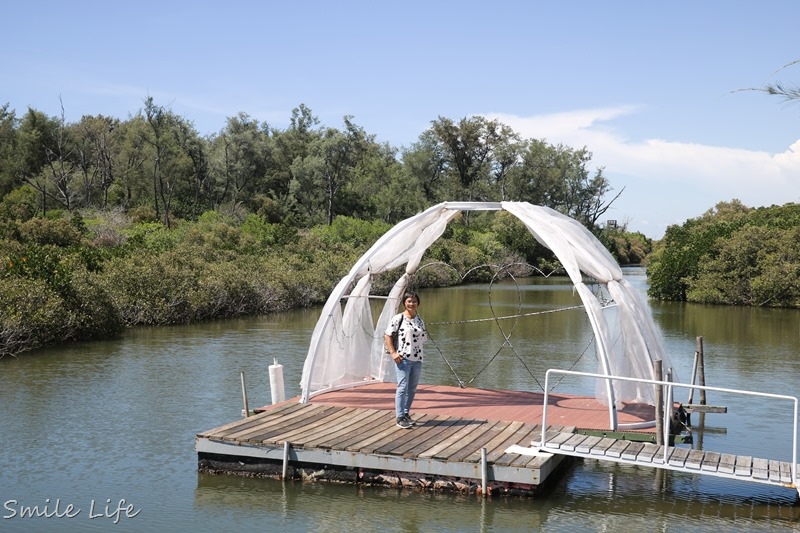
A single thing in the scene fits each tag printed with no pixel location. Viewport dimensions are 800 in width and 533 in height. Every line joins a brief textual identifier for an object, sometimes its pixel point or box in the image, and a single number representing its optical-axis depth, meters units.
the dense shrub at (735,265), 41.56
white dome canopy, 13.64
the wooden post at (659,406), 11.66
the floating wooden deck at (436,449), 10.95
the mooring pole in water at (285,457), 11.69
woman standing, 12.44
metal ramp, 10.45
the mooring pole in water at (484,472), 10.92
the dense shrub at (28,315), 21.86
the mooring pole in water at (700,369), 16.80
